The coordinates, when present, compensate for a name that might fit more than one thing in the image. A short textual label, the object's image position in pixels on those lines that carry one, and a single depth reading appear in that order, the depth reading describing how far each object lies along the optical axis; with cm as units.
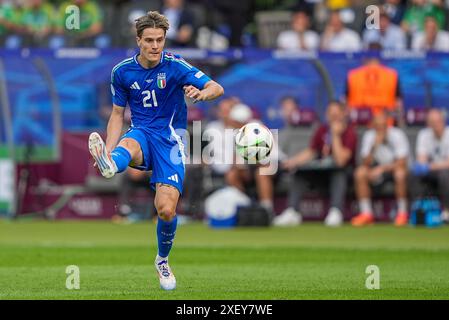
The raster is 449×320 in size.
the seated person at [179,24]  2200
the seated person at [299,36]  2198
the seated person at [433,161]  2039
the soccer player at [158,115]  1093
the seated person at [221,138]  2075
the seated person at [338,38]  2195
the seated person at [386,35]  2155
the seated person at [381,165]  2048
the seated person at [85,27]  2267
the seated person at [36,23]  2370
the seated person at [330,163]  2061
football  1137
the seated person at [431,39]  2148
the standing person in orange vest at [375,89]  2081
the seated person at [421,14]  2222
